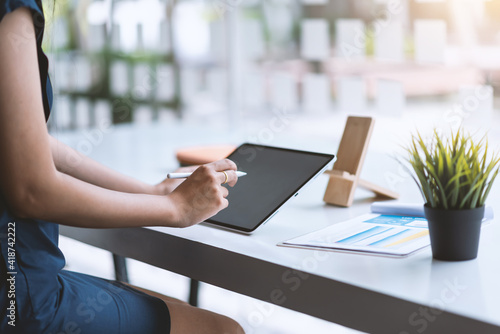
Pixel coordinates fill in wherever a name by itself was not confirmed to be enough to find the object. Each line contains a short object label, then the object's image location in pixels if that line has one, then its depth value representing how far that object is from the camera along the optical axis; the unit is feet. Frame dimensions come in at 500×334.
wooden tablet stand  6.28
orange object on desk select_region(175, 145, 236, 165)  7.71
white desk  4.52
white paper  5.22
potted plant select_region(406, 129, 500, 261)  4.86
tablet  5.75
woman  4.71
